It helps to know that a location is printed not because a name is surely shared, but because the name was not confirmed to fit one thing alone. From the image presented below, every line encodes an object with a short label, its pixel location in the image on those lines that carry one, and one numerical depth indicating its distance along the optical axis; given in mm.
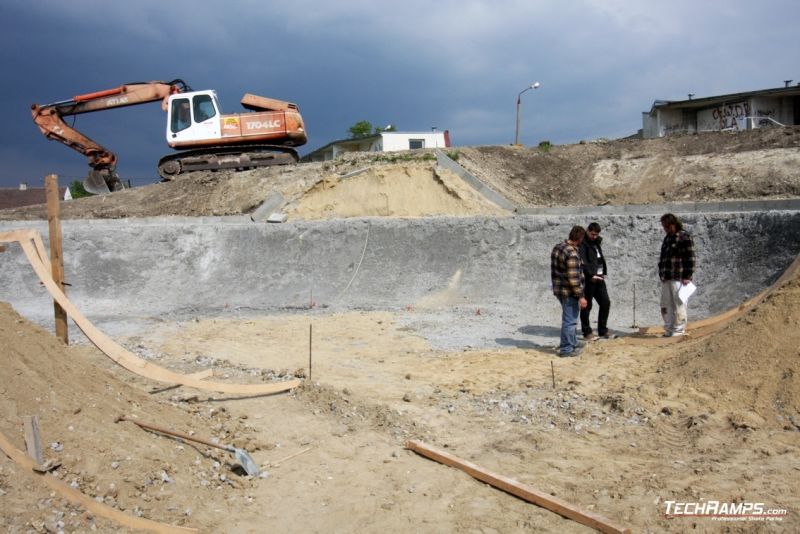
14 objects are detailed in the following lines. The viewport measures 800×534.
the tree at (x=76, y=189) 53531
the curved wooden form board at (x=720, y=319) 7680
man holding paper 8242
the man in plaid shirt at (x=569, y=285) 7871
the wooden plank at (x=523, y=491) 3824
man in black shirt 8922
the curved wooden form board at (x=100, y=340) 5938
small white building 39781
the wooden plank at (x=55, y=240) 6133
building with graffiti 27125
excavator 19156
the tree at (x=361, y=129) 54500
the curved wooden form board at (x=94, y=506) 3650
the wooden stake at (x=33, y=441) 3803
